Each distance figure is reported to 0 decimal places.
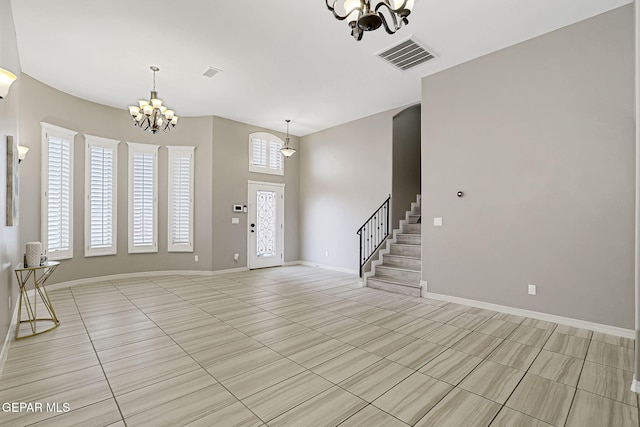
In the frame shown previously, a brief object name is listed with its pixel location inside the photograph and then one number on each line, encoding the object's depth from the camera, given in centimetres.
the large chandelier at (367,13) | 235
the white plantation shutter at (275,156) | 821
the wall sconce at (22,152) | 436
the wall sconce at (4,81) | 225
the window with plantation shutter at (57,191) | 525
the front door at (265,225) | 779
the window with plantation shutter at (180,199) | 704
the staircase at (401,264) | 547
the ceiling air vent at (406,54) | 418
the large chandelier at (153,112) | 475
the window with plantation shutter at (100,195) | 605
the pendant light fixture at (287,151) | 737
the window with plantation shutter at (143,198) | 665
